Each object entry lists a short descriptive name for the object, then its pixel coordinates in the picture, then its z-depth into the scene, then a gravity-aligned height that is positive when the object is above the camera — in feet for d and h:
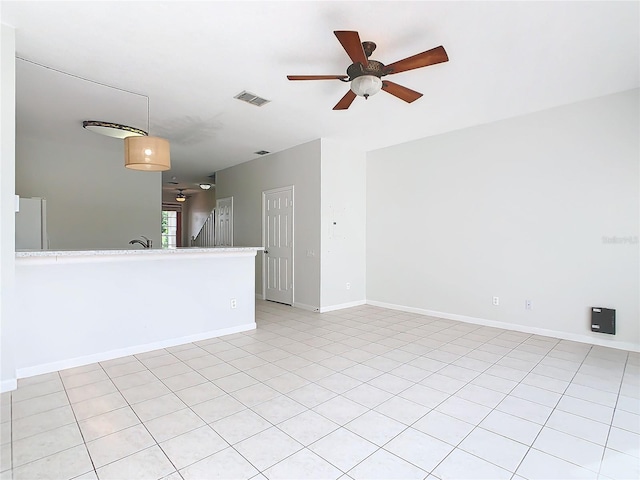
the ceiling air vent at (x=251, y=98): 12.23 +5.26
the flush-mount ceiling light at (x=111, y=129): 15.01 +4.94
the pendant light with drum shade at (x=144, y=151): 11.32 +2.93
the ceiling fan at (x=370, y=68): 7.62 +4.32
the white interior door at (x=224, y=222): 25.38 +1.09
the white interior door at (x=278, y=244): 19.93 -0.52
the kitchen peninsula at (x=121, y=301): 9.71 -2.29
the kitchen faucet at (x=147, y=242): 20.99 -0.44
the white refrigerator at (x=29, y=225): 12.85 +0.41
